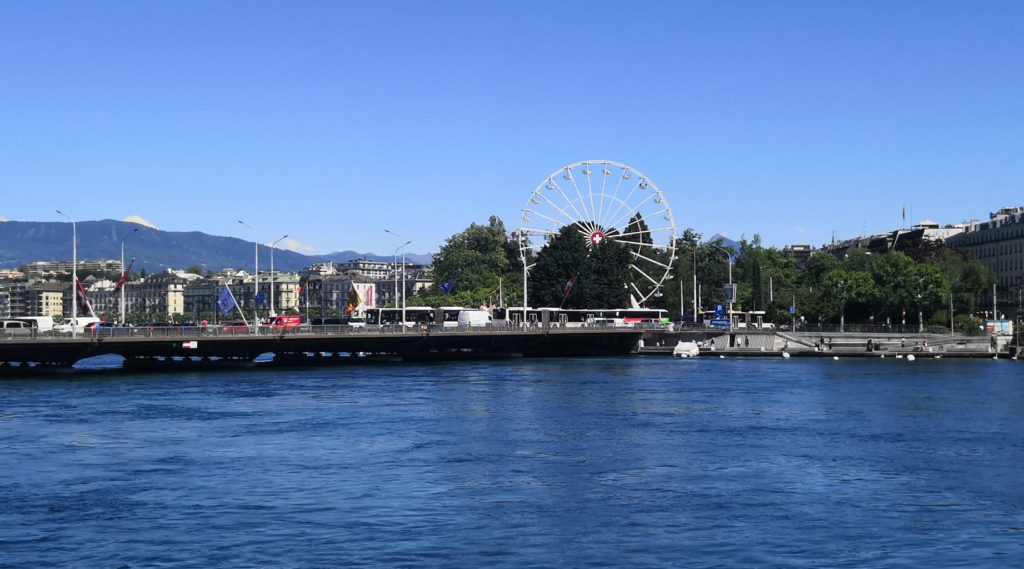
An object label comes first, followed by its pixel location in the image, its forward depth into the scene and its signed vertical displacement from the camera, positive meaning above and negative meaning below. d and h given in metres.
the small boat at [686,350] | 141.62 -3.65
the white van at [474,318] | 150.00 +0.65
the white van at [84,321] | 138.30 +1.12
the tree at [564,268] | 168.25 +7.53
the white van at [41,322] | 120.05 +0.97
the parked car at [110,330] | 99.89 +0.01
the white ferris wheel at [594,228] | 158.75 +13.05
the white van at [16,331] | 98.49 +0.10
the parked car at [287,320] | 143.29 +0.83
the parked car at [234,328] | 112.18 -0.04
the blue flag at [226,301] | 115.12 +2.60
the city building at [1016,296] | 193.00 +2.75
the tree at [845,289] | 164.38 +3.69
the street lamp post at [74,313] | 99.25 +1.60
